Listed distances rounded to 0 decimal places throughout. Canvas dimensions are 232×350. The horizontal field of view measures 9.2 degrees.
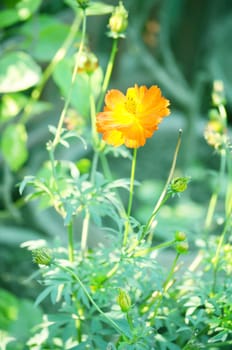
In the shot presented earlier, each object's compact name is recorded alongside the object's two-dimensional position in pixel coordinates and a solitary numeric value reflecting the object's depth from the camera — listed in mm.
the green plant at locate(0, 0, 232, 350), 1071
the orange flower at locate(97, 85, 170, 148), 1057
